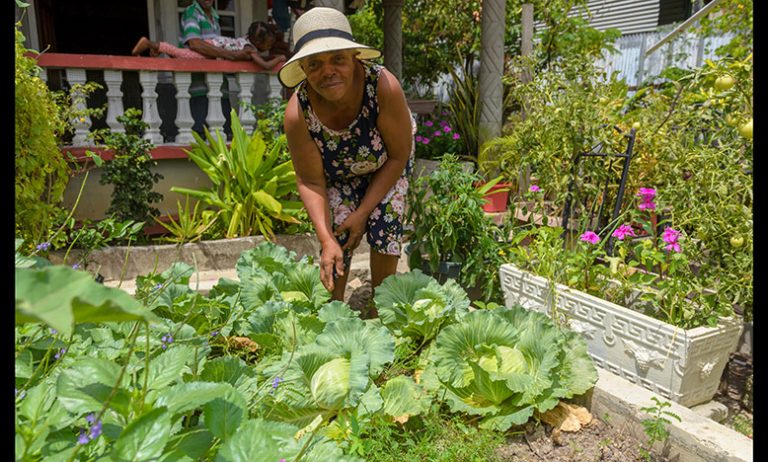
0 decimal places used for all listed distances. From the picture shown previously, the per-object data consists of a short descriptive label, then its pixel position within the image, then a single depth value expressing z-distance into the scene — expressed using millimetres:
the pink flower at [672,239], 2201
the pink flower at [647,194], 2660
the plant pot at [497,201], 5117
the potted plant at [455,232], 2957
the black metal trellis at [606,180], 2908
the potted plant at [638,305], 2051
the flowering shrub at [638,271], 2146
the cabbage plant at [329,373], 1650
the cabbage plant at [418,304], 2164
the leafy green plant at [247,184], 4023
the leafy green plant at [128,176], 3945
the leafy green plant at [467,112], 6098
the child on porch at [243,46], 4926
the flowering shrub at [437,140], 6199
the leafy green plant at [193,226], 3832
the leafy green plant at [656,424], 1707
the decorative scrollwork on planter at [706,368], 2051
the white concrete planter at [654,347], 2018
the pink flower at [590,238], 2557
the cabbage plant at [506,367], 1793
